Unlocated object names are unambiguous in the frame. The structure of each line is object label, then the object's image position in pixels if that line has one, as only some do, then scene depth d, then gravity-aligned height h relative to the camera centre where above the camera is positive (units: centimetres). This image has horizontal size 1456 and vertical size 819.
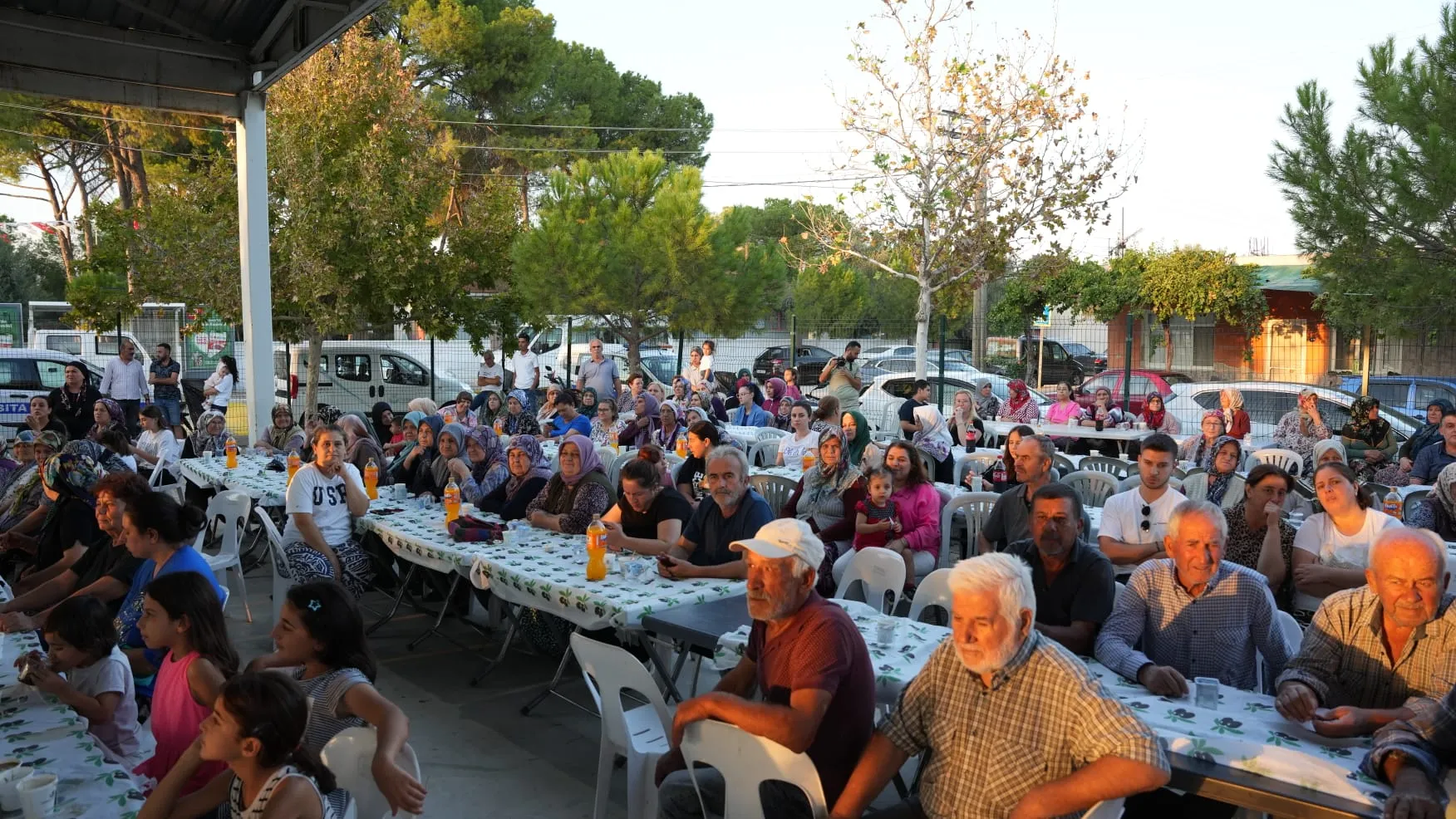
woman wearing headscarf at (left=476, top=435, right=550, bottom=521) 659 -93
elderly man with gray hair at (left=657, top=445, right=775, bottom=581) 530 -91
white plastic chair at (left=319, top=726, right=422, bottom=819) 282 -114
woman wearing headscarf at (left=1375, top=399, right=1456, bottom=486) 910 -98
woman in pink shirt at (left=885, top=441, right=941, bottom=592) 610 -99
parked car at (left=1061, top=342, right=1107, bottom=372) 2316 -52
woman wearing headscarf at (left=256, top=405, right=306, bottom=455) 1057 -103
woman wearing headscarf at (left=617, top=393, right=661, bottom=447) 1063 -99
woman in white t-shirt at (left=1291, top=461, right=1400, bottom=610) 486 -91
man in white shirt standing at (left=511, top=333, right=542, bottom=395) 1580 -54
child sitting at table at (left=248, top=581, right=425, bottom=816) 309 -98
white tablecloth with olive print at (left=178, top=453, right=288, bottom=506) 798 -120
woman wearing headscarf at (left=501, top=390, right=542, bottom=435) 1170 -97
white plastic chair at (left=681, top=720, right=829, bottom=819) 291 -119
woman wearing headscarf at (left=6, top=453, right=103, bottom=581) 525 -88
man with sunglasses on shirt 541 -85
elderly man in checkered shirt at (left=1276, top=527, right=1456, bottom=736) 303 -91
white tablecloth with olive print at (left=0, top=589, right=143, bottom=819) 270 -118
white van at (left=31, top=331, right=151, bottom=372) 2052 -36
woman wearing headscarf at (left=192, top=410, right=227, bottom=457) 1026 -104
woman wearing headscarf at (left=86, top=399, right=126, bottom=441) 946 -78
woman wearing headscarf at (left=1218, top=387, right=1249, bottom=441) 1109 -82
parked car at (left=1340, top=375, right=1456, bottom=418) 1331 -67
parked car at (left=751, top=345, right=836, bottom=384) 2291 -66
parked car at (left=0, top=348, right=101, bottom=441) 1481 -72
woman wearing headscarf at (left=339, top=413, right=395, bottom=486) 830 -90
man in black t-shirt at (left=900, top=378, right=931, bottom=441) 984 -72
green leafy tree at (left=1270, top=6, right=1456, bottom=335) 1277 +182
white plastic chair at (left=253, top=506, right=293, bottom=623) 626 -136
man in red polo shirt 306 -99
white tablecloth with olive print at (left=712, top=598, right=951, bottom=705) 360 -113
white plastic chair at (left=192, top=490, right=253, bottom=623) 707 -129
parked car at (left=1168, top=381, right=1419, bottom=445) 1234 -85
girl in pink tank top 323 -101
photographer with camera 1082 -54
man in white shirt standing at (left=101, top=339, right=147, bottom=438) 1397 -73
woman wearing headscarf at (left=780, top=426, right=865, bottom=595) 620 -96
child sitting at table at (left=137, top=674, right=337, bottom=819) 252 -99
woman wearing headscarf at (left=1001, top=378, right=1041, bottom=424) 1275 -85
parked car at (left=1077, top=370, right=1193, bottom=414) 1478 -69
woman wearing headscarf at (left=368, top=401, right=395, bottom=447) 1123 -93
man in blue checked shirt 365 -96
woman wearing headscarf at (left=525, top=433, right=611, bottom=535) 612 -94
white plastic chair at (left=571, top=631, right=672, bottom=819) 358 -133
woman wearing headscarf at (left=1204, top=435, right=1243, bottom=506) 703 -85
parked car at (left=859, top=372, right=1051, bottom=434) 1491 -89
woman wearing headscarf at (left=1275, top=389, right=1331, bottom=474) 1019 -88
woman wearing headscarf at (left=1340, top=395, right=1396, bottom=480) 1023 -98
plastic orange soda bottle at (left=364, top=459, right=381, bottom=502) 757 -106
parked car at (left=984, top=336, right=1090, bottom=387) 2239 -62
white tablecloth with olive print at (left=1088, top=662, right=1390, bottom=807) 273 -111
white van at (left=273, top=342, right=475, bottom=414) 1742 -77
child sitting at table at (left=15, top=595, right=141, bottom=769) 336 -110
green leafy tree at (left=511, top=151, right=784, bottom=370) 1820 +127
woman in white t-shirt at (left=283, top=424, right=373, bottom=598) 621 -111
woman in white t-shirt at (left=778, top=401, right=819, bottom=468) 905 -91
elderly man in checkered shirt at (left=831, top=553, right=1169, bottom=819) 259 -98
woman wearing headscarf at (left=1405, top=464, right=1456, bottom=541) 596 -96
